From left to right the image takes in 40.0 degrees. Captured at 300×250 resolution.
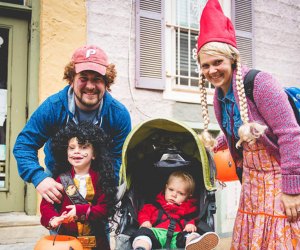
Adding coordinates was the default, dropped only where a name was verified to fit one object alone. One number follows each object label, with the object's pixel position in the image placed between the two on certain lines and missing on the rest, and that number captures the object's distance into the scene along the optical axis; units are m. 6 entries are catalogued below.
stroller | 2.86
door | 4.95
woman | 2.25
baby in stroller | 2.61
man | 2.86
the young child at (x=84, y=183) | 2.77
